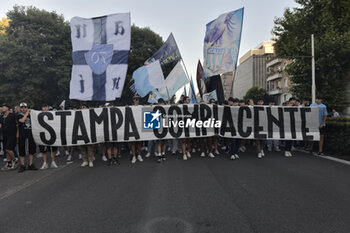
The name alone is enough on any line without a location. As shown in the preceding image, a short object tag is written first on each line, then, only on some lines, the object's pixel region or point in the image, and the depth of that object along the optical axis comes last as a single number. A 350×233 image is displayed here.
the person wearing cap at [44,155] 6.69
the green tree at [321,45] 18.38
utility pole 17.02
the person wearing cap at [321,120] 7.59
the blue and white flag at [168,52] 11.55
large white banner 7.26
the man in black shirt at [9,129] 6.58
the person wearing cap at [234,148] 7.30
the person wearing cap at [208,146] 7.78
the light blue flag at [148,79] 9.00
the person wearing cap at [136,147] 7.35
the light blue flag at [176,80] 10.77
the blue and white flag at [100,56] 7.53
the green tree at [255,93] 51.06
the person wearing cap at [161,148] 7.09
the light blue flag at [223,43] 9.02
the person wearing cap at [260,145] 7.53
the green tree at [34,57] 20.22
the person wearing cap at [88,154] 6.95
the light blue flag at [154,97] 12.20
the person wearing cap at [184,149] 7.37
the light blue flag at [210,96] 10.81
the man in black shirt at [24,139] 6.45
